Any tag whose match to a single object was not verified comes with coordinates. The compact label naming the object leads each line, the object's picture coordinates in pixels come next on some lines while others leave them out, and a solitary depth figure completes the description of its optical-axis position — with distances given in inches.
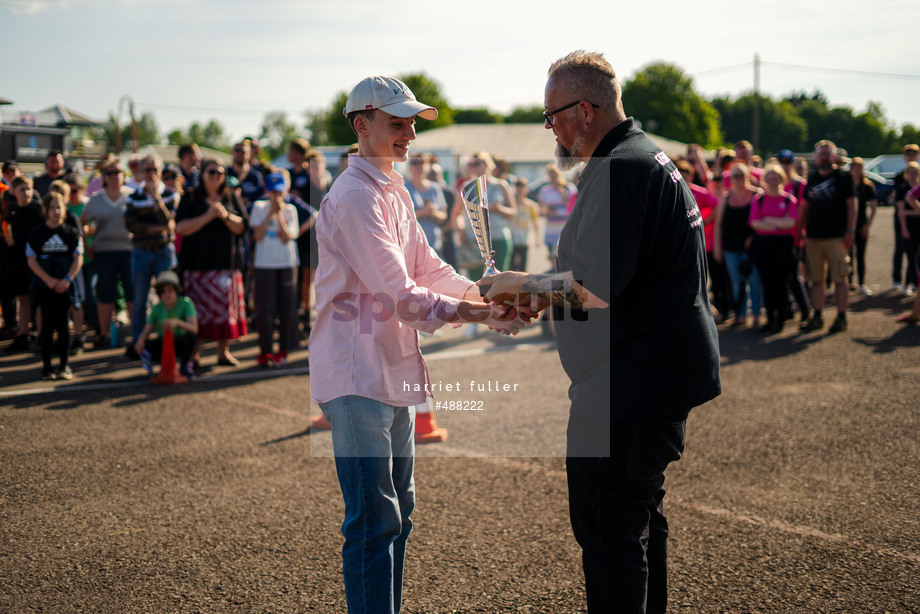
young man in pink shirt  113.9
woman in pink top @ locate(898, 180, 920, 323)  457.1
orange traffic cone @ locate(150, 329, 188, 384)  329.1
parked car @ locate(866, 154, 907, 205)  1353.3
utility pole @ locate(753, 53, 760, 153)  2315.5
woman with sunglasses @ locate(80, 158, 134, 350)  392.8
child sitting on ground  335.6
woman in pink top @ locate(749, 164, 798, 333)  419.8
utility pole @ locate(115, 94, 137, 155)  2053.9
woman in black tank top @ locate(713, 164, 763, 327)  434.0
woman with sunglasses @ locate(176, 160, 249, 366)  346.3
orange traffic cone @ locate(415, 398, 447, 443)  249.5
